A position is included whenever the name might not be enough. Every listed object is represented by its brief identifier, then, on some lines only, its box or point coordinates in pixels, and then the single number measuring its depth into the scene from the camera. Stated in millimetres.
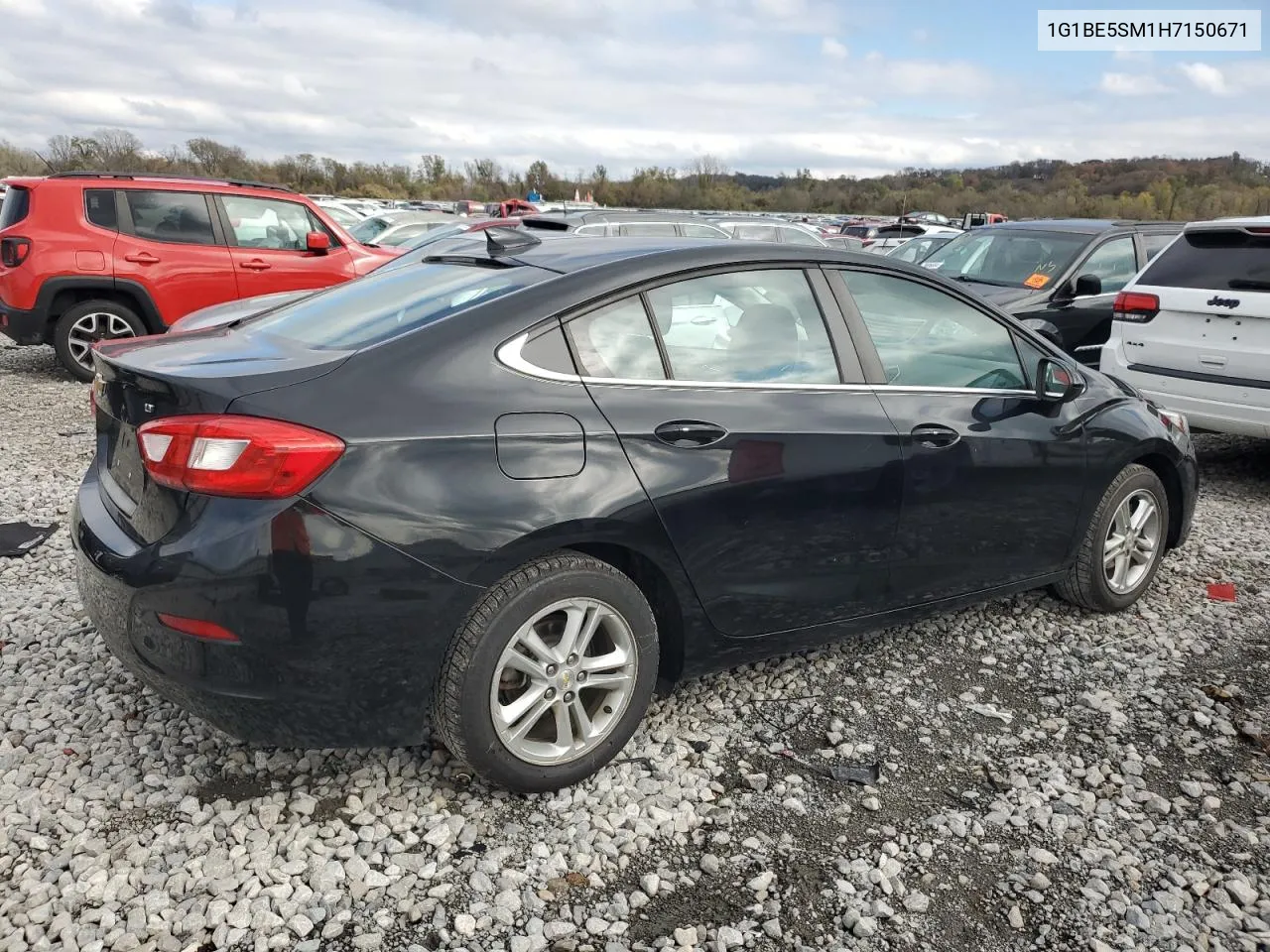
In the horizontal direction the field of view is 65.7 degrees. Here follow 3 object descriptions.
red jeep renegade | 8422
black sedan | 2455
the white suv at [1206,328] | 5953
